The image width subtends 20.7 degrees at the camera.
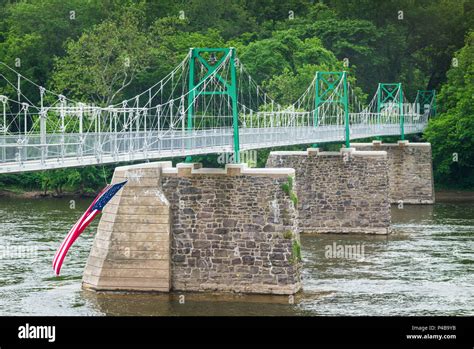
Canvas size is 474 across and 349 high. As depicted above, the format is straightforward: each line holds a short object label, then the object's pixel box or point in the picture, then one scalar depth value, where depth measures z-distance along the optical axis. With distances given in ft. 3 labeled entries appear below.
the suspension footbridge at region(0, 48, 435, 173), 127.44
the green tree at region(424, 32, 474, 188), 285.23
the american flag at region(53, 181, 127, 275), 135.95
